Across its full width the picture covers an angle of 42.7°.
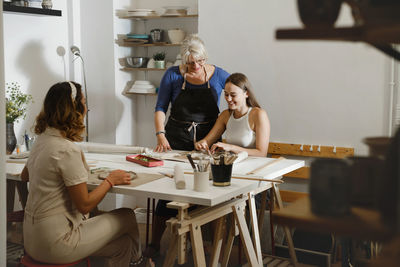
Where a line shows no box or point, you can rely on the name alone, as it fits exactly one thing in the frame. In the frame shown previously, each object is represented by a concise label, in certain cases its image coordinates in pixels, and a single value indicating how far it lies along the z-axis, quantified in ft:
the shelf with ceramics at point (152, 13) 14.44
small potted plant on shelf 14.89
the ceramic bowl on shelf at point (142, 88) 15.11
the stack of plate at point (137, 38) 14.90
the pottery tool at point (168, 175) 8.91
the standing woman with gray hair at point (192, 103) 12.14
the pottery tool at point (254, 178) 8.69
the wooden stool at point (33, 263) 7.61
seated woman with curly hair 7.58
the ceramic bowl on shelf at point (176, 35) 14.74
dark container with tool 8.04
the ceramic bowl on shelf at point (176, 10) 14.42
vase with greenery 11.48
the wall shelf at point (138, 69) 15.06
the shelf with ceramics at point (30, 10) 12.84
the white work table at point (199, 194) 7.66
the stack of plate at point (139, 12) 14.78
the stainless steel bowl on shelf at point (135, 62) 15.12
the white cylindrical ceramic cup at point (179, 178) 7.96
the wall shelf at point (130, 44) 14.93
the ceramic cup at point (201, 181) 7.74
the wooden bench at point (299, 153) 12.06
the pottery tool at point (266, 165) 9.29
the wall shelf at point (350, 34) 2.77
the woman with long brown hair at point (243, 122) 10.73
